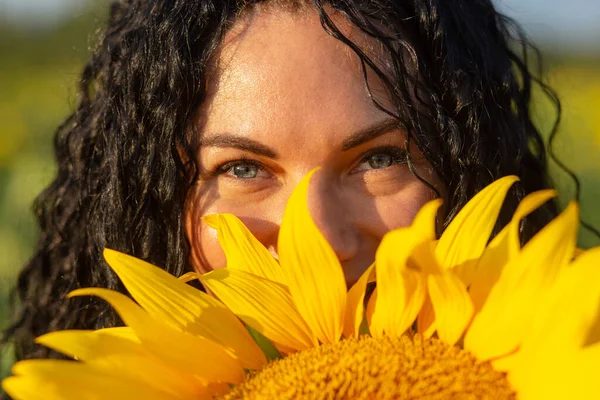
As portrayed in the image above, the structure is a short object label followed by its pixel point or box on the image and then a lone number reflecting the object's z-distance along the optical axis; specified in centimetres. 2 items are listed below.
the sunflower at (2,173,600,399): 35
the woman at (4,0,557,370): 50
